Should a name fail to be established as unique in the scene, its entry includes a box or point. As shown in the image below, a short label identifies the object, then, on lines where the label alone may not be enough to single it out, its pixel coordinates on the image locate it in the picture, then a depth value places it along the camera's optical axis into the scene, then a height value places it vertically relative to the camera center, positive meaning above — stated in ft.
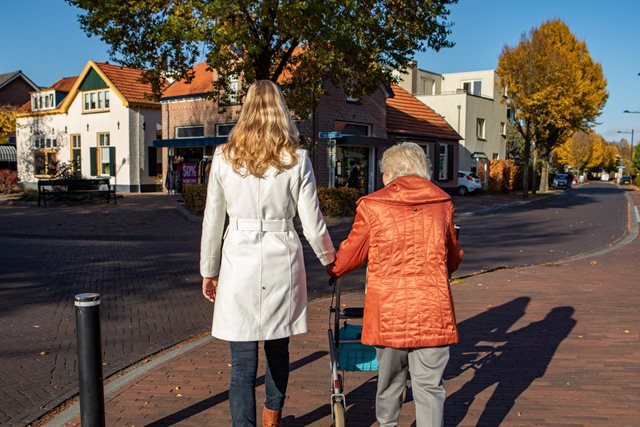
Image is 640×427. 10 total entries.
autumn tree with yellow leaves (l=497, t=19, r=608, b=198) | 97.50 +14.18
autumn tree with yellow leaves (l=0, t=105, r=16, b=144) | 104.29 +7.34
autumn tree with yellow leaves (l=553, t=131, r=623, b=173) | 226.38 +7.39
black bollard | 10.14 -3.34
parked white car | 110.73 -2.67
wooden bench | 68.64 -2.82
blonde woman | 9.71 -1.06
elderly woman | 9.15 -1.69
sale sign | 81.01 -0.92
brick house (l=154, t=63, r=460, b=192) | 81.76 +5.59
